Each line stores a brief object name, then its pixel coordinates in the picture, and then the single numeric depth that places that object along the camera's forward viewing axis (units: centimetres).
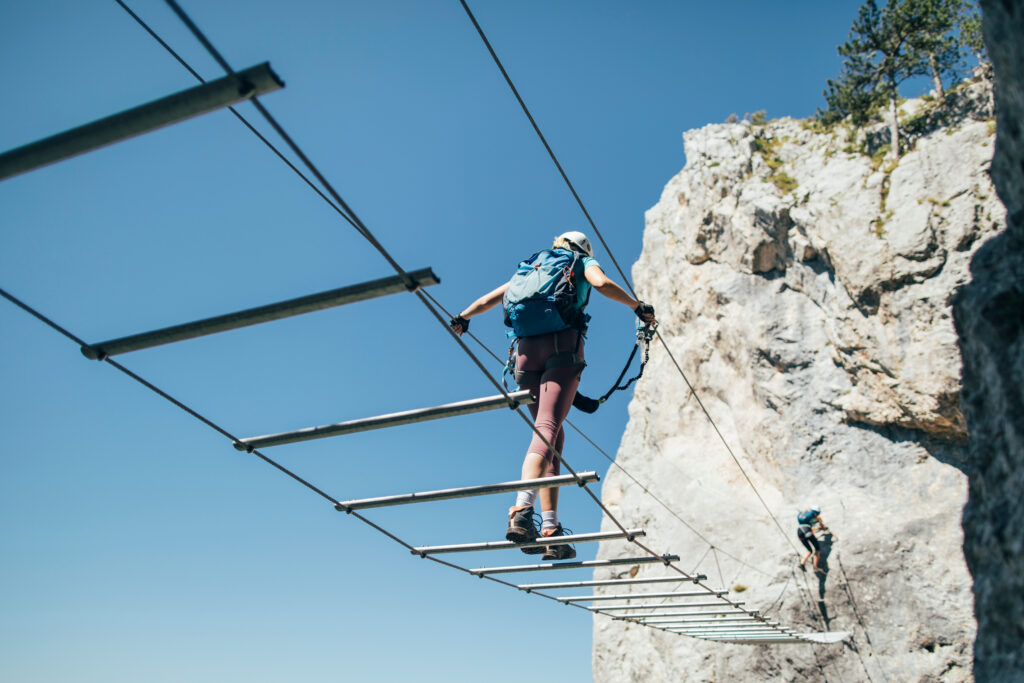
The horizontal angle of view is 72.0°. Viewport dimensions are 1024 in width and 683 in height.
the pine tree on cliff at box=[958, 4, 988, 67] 2488
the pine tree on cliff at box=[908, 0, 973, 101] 2248
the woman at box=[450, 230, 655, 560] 527
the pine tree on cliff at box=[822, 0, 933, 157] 2178
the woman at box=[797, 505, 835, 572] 1523
